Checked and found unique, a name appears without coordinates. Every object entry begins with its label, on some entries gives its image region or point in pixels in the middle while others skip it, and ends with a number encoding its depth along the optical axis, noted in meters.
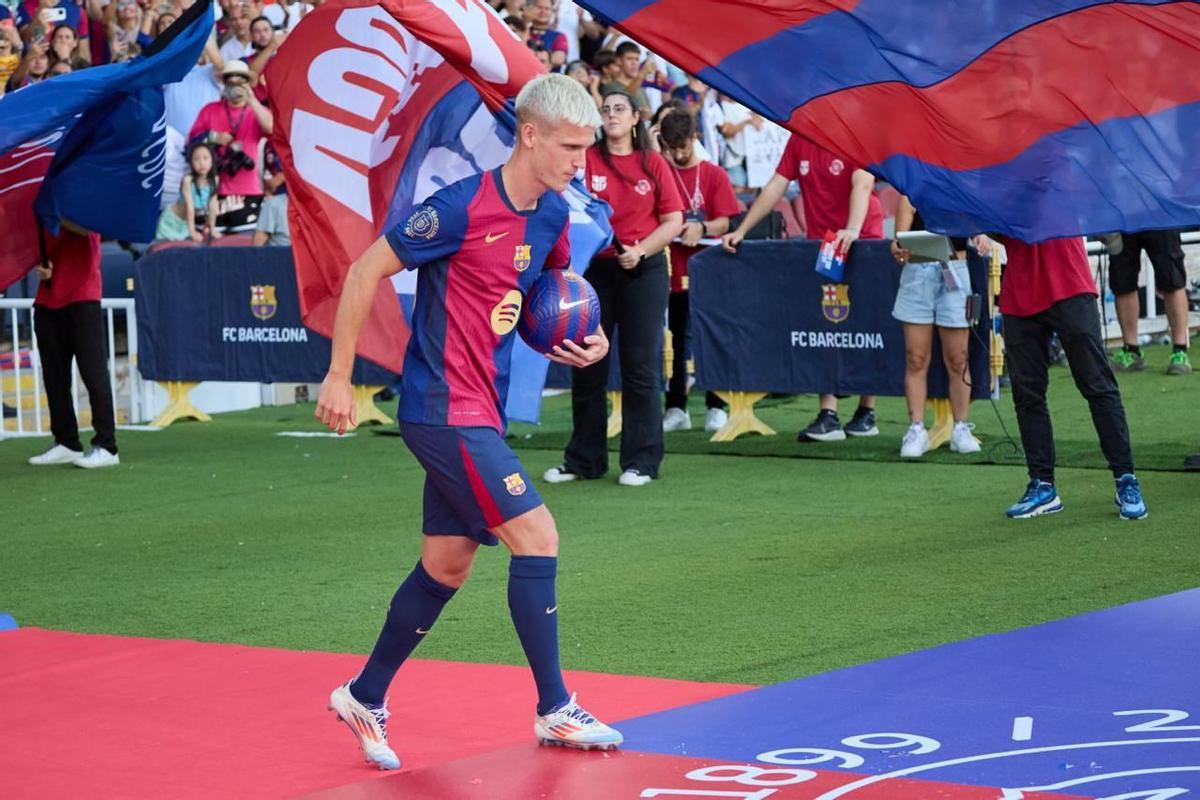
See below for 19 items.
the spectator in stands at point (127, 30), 16.81
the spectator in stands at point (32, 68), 15.44
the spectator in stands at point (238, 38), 17.48
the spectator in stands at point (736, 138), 19.48
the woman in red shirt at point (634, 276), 10.95
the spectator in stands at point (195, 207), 16.66
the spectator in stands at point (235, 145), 16.69
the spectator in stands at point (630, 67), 18.09
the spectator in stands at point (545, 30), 18.70
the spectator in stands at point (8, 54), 15.30
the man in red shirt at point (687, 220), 13.24
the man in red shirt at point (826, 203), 12.15
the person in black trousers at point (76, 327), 12.31
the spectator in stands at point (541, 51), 17.91
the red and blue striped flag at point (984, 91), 6.09
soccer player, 5.24
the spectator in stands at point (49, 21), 15.96
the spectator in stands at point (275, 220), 16.25
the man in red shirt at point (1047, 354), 8.99
